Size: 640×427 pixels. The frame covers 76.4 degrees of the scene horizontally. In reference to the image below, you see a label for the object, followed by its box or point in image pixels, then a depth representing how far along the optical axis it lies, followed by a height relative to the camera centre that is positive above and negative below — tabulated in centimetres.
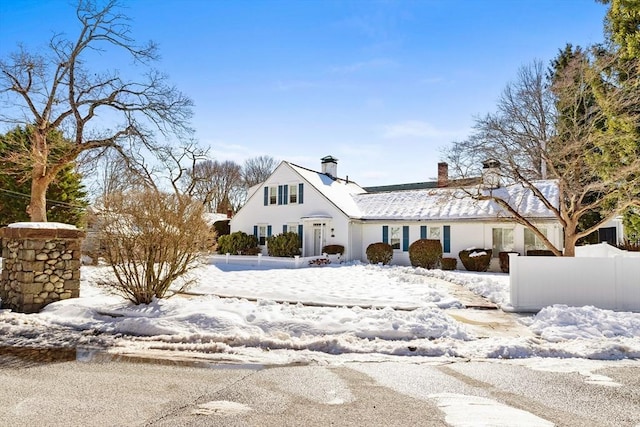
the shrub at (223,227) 3133 +136
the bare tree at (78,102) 1527 +558
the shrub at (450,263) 2069 -92
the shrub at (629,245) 1867 +2
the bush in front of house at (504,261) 1917 -75
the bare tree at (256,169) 4775 +892
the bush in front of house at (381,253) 2277 -45
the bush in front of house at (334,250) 2350 -29
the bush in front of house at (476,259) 1989 -68
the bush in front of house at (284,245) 2416 -1
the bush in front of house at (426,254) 2109 -46
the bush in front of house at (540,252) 1867 -31
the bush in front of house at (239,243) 2619 +11
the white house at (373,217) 2045 +162
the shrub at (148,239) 837 +12
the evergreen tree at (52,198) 2389 +280
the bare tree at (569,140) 1202 +341
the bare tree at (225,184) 4569 +701
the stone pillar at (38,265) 891 -47
